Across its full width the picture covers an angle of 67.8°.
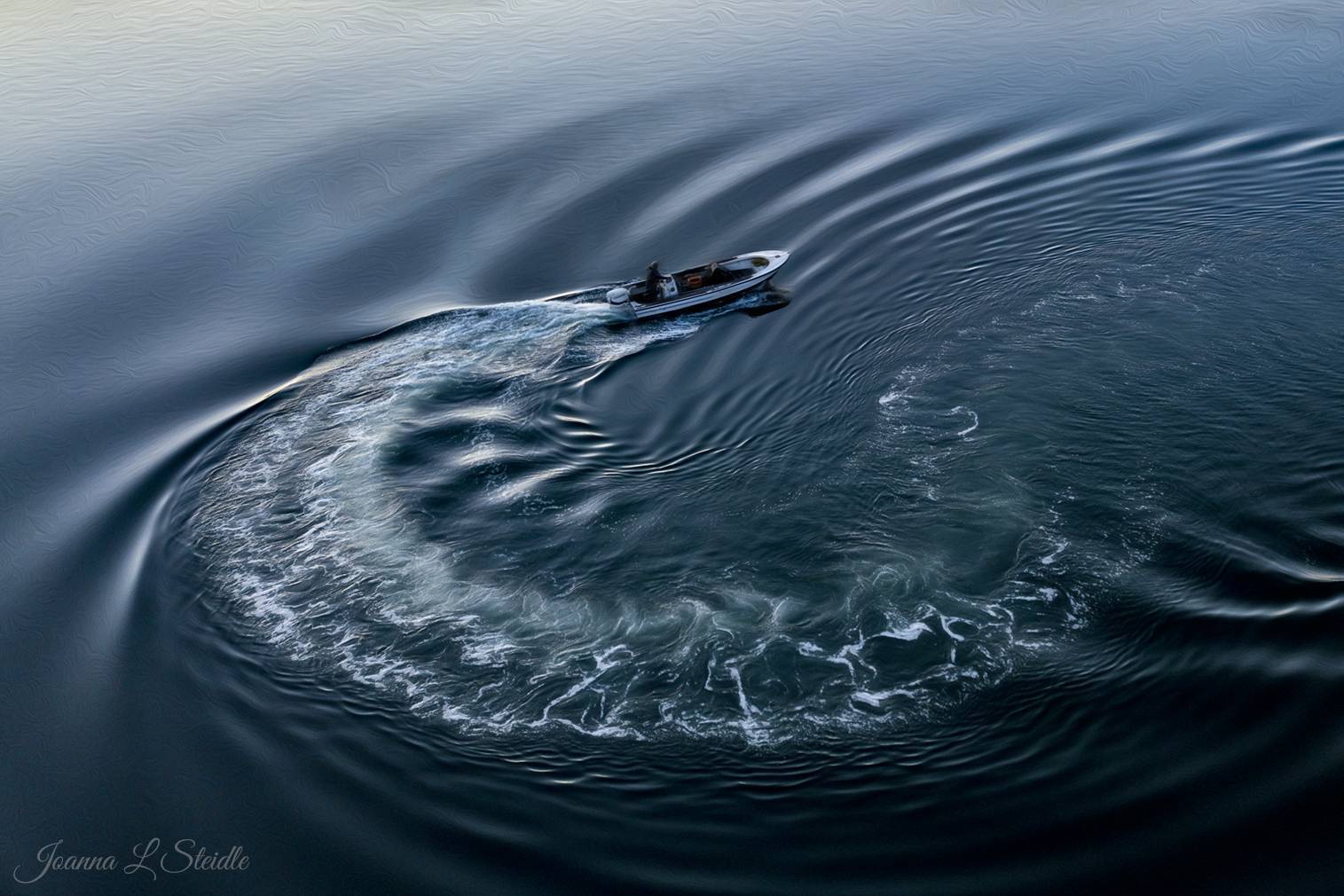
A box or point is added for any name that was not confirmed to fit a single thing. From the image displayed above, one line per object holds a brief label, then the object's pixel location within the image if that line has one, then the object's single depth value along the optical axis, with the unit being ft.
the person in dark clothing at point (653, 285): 138.00
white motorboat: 137.69
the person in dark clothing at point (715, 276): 140.36
